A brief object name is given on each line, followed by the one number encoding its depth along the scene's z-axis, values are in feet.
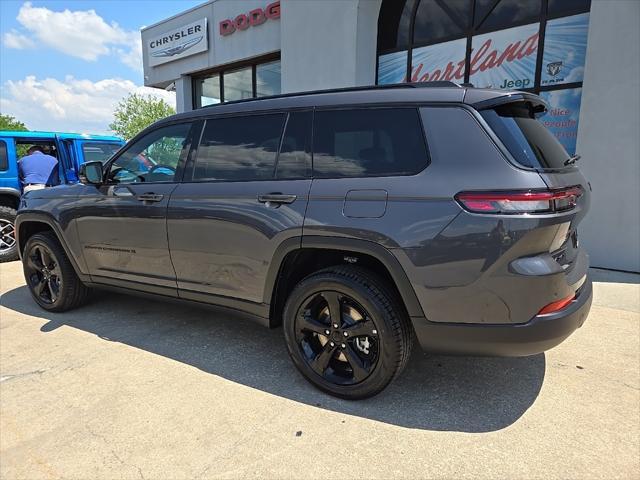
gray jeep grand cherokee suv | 6.99
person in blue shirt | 22.58
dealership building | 17.51
